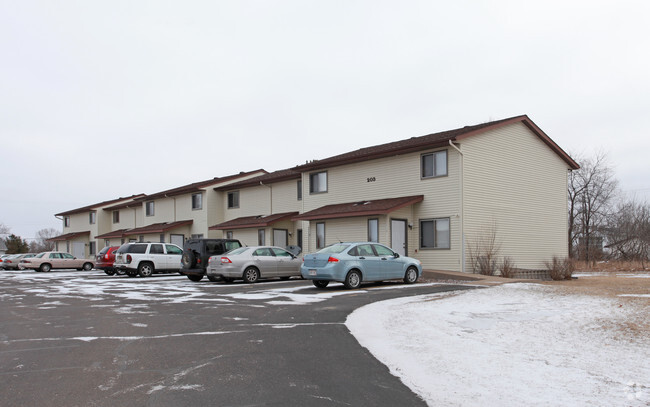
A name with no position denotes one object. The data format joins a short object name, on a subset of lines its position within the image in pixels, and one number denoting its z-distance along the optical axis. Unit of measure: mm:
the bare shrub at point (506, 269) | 22703
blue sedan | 16641
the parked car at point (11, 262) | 44628
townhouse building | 23406
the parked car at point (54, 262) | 38344
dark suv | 22109
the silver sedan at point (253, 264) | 20094
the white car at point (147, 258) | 26125
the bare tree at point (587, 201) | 44656
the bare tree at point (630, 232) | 34750
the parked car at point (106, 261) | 29233
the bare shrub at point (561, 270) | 22797
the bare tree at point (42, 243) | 118688
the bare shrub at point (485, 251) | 22844
